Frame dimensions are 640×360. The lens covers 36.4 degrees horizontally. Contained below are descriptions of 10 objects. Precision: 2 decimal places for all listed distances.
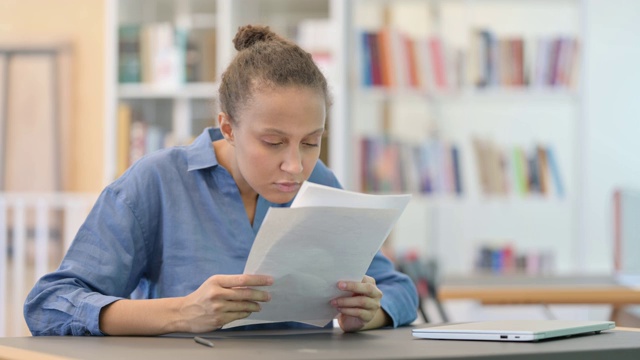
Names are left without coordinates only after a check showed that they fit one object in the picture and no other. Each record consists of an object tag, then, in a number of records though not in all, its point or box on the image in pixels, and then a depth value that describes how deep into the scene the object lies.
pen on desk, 1.30
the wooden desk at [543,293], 2.89
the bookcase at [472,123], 4.17
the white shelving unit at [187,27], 4.14
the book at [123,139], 4.17
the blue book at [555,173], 4.18
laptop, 1.34
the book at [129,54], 4.21
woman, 1.47
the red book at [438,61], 4.18
